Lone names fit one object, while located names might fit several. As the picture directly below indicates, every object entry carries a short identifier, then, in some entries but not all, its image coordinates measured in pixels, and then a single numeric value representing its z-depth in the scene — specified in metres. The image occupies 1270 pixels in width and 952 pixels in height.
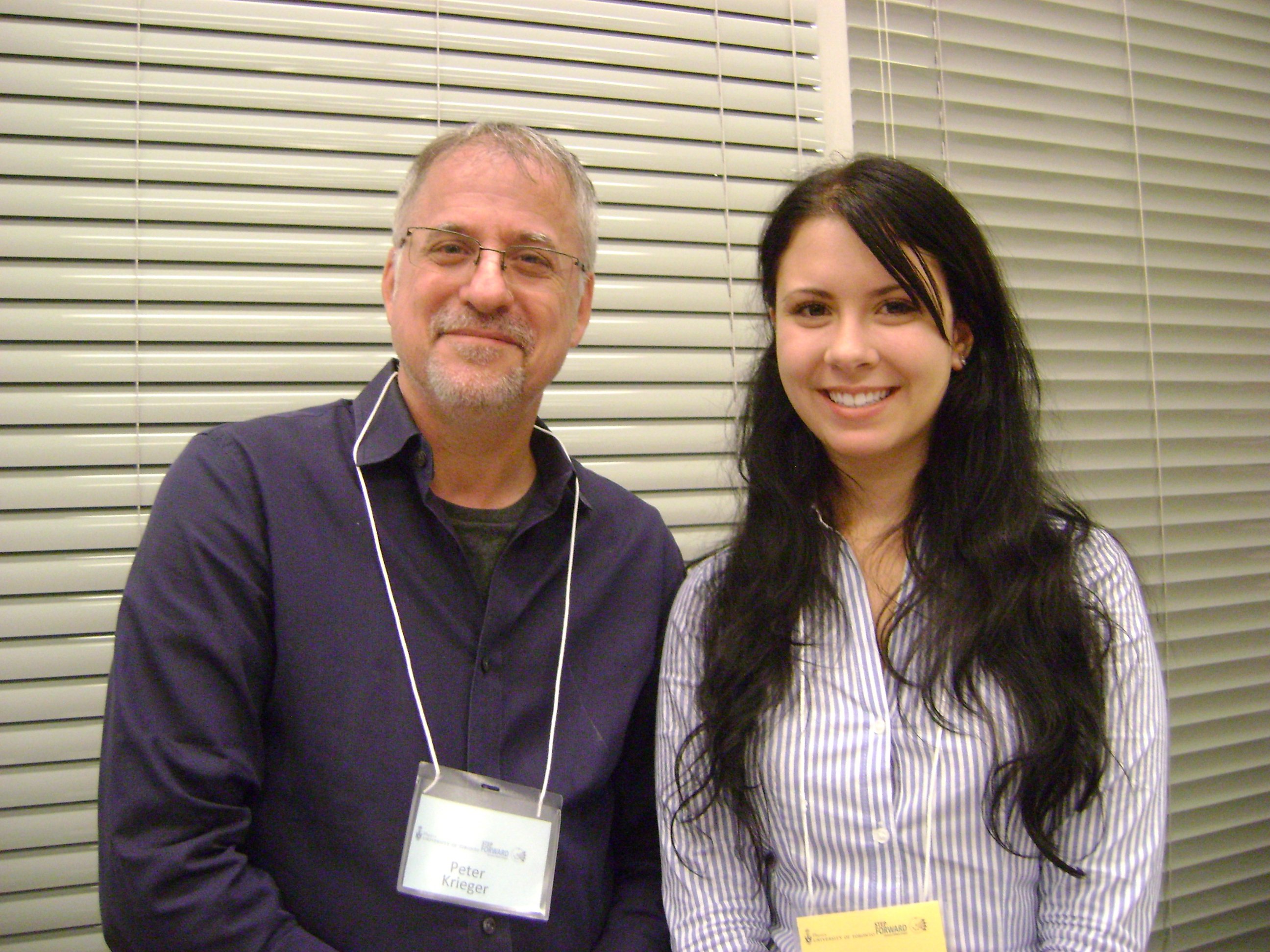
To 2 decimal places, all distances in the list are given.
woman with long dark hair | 1.15
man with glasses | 1.14
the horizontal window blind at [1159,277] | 2.17
